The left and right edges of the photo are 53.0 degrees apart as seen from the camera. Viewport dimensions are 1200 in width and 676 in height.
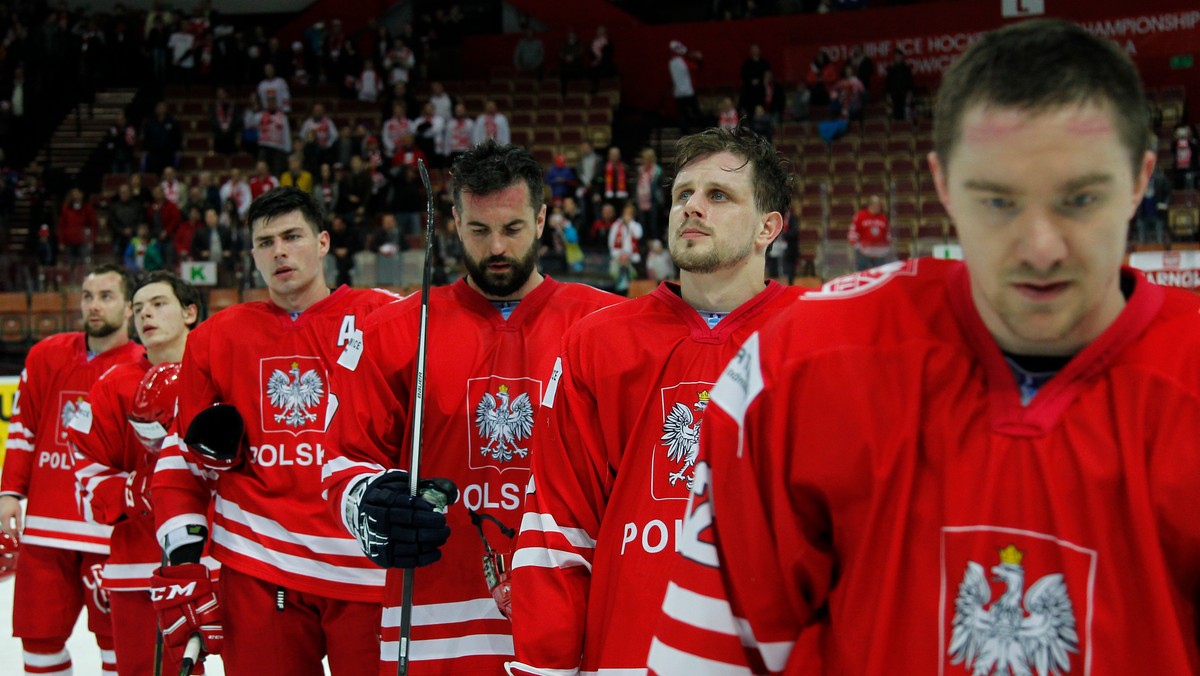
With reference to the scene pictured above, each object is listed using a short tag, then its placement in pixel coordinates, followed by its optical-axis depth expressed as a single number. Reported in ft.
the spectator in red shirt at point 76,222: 44.98
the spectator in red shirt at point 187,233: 39.09
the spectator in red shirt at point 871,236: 36.27
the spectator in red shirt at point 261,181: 45.57
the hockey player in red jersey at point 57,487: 15.84
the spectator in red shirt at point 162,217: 43.52
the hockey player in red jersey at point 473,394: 9.83
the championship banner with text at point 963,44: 53.47
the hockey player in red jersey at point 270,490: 10.96
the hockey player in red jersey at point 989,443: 3.82
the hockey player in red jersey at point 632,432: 7.25
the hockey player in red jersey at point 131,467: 13.96
